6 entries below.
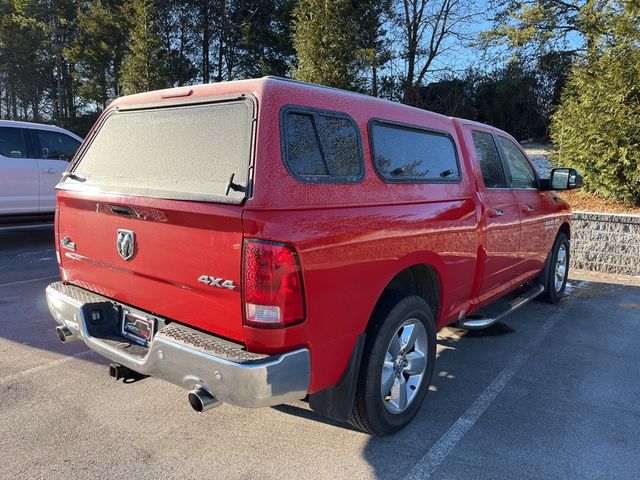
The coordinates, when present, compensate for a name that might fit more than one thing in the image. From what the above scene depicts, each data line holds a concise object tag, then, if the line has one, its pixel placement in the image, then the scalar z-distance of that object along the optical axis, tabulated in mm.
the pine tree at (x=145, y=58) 18297
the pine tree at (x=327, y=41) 12539
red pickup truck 2266
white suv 7984
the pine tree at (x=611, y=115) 8438
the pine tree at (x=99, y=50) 22703
